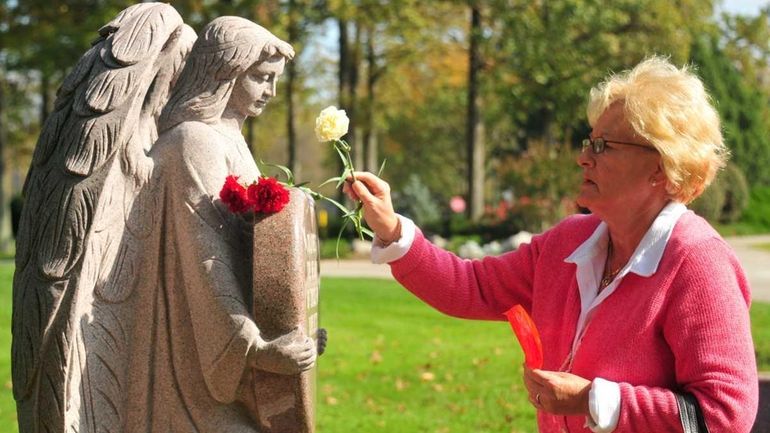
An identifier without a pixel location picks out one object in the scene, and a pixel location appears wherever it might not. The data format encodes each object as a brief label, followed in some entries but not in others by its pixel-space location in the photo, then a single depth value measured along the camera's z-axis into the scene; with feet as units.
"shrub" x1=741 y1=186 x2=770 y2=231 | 101.50
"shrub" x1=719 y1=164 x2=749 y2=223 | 98.99
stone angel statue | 10.98
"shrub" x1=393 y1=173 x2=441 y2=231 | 89.86
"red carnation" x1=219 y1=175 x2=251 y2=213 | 11.02
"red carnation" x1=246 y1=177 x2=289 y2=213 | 10.89
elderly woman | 9.02
